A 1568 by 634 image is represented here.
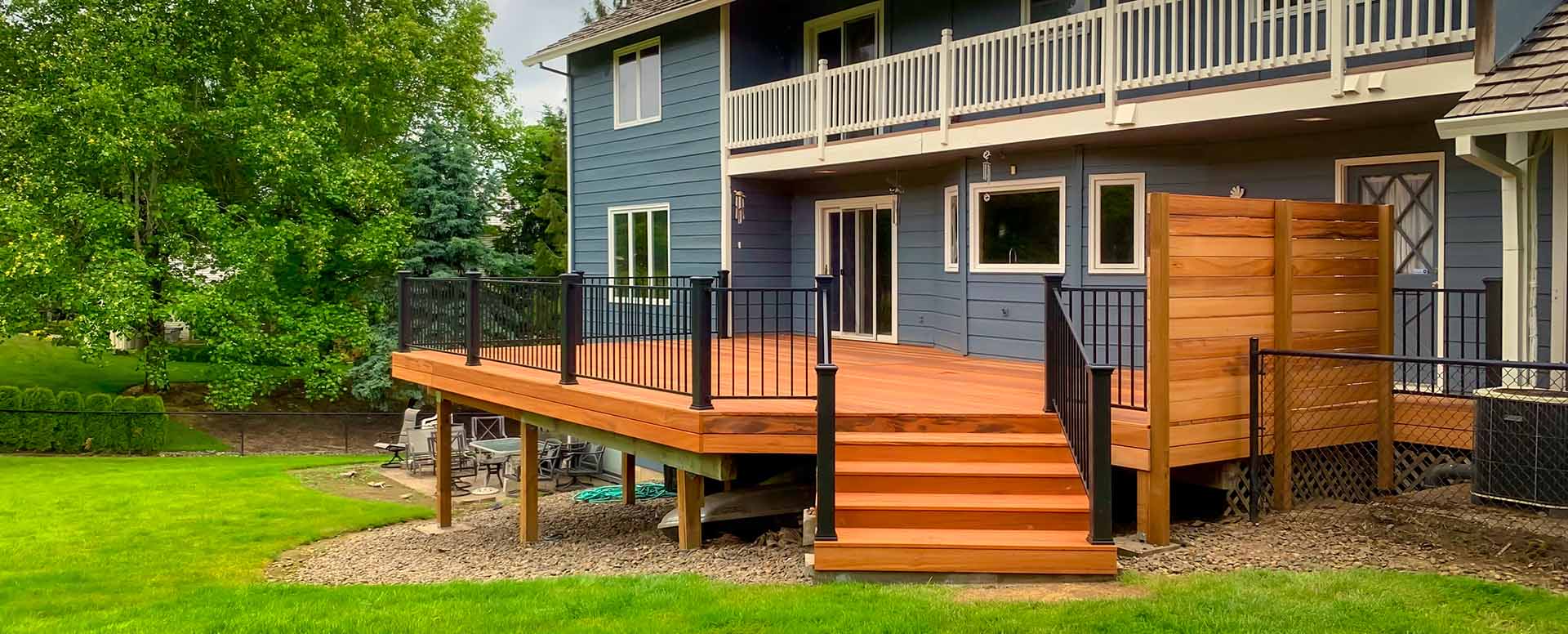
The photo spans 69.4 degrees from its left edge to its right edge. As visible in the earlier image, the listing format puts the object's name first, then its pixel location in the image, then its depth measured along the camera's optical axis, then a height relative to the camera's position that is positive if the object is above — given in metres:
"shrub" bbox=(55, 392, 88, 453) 21.06 -2.25
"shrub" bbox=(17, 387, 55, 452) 20.94 -2.21
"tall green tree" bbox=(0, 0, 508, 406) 20.27 +2.66
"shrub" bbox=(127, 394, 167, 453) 21.58 -2.23
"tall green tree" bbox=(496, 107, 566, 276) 33.56 +3.40
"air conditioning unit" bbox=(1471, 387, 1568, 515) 6.50 -0.84
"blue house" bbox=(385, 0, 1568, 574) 7.26 +1.18
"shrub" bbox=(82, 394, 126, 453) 21.22 -2.28
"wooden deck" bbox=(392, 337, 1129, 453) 7.73 -0.72
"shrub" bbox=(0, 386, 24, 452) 20.92 -2.14
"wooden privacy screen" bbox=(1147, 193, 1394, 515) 7.16 +0.04
